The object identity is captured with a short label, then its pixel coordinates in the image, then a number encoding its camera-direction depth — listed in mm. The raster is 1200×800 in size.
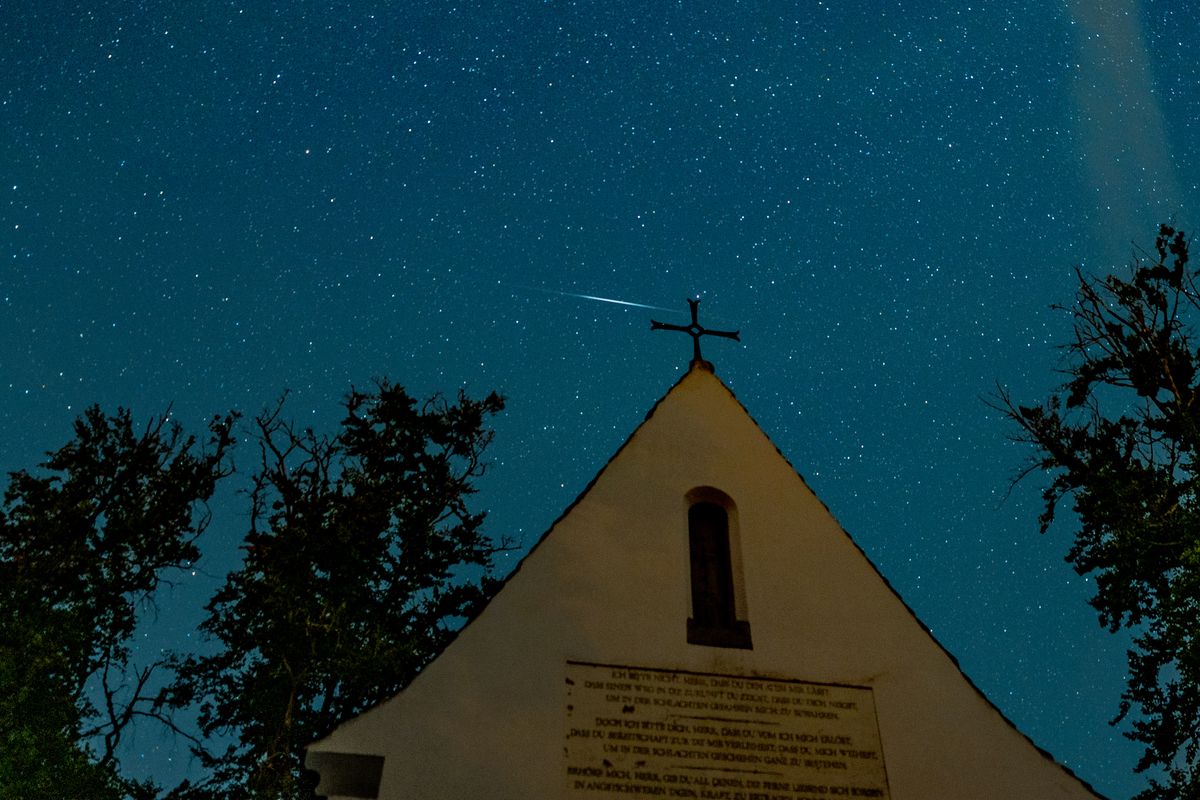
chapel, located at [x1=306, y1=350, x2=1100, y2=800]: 6863
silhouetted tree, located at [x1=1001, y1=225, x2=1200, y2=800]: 12945
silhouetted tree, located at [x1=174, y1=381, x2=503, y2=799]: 15336
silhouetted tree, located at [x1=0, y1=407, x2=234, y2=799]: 15719
